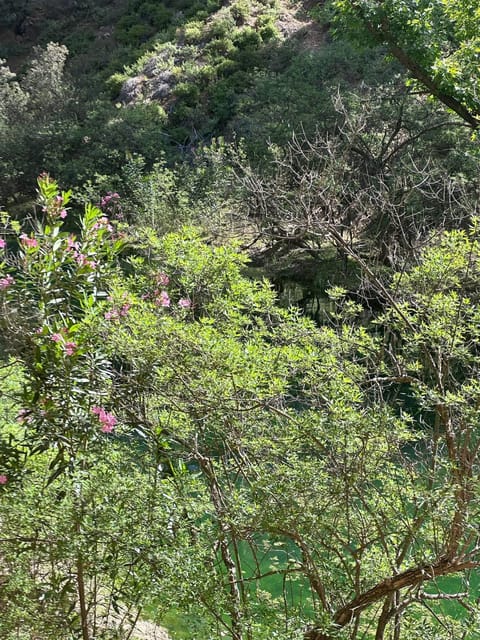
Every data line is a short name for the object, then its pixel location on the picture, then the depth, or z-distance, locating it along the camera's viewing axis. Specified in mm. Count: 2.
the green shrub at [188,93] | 21125
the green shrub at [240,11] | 23734
